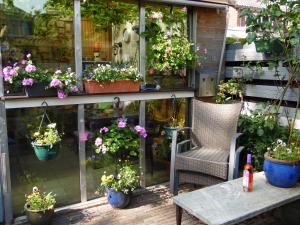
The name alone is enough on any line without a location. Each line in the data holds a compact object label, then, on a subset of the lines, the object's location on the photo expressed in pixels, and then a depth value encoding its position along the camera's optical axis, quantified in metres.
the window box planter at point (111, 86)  3.09
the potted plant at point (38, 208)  2.76
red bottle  2.46
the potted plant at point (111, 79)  3.07
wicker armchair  3.00
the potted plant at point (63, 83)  2.80
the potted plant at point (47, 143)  2.83
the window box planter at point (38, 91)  2.81
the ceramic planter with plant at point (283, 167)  2.55
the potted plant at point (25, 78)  2.70
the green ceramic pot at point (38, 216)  2.75
